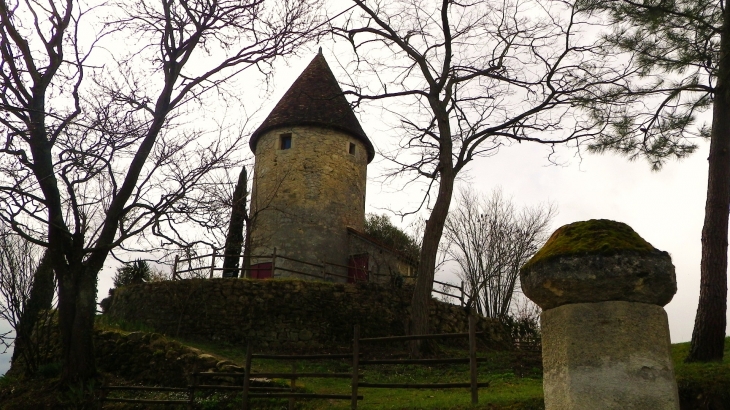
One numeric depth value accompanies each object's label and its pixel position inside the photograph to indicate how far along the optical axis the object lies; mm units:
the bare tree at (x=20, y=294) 12914
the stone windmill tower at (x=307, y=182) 20141
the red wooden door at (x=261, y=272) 19844
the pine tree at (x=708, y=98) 8875
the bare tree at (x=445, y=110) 14117
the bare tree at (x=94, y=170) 10312
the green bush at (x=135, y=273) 19969
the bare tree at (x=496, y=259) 23547
